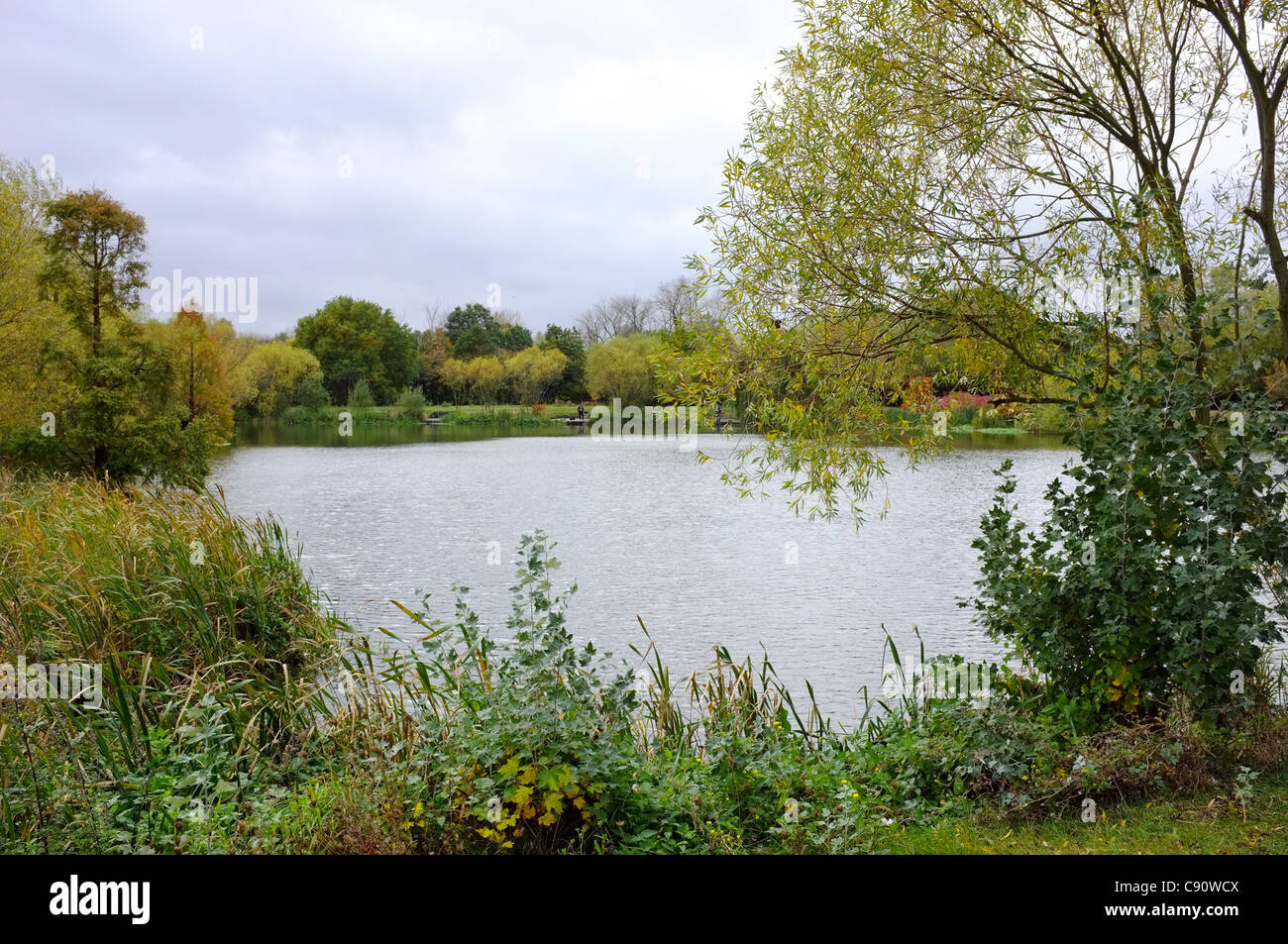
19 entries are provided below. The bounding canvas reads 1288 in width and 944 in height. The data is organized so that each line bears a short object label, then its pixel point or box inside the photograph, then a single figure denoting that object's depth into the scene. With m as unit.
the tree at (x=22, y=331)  18.89
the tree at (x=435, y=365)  76.81
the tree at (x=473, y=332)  79.19
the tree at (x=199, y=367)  33.22
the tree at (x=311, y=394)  63.88
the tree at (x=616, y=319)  74.81
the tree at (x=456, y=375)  72.56
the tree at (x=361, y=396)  67.00
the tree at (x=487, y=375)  71.94
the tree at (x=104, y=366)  19.70
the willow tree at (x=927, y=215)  6.30
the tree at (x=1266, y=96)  5.73
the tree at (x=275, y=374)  57.50
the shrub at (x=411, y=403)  69.12
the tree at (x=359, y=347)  69.75
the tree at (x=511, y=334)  81.88
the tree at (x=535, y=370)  69.06
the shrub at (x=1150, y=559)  4.80
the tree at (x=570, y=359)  71.44
